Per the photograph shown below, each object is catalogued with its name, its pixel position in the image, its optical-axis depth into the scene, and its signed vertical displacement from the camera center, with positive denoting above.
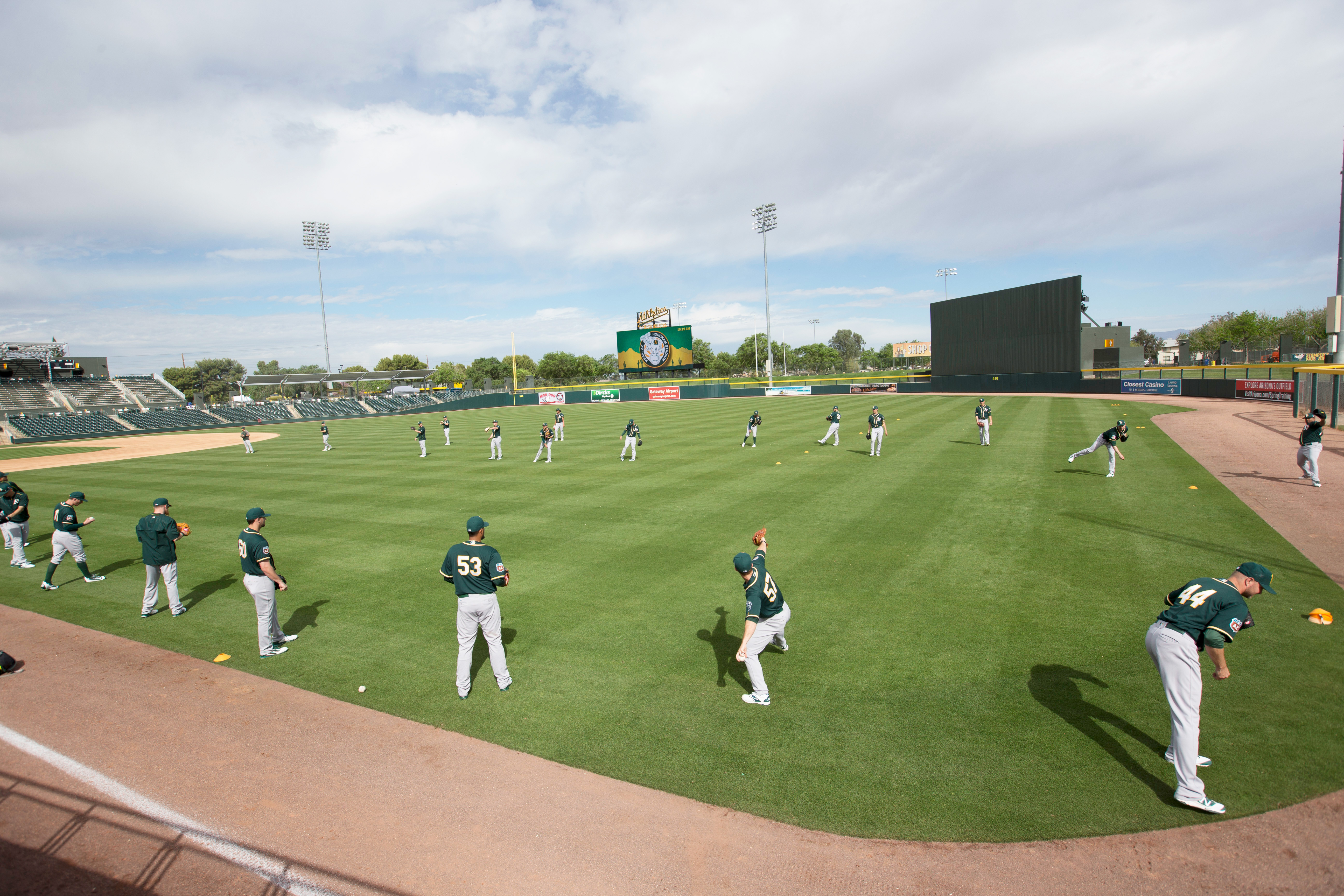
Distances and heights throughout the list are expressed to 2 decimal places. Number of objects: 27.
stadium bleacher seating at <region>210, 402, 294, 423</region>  66.38 -0.84
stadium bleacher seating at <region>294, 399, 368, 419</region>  74.00 -0.83
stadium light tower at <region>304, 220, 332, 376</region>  76.94 +20.94
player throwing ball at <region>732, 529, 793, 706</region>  6.38 -2.51
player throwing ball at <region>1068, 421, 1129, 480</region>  16.86 -1.84
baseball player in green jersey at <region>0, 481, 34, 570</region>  12.62 -2.18
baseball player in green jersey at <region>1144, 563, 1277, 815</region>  5.05 -2.33
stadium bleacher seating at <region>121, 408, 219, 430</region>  58.34 -1.05
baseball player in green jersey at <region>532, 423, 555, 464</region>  25.09 -1.84
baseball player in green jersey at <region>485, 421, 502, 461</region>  26.25 -1.94
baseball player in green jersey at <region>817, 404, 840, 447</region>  25.02 -1.52
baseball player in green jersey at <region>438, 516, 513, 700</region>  6.95 -2.11
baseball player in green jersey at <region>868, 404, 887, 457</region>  22.36 -1.85
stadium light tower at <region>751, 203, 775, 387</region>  78.44 +21.44
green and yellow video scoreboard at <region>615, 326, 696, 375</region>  88.31 +5.86
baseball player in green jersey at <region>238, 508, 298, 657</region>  8.04 -2.29
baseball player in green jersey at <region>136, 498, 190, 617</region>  9.66 -2.25
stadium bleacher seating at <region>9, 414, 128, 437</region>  52.62 -1.10
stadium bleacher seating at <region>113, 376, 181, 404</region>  74.12 +2.37
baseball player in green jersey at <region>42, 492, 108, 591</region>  11.08 -2.23
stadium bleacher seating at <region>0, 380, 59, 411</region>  59.50 +1.73
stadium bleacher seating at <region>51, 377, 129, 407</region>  66.19 +2.11
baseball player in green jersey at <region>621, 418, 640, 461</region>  24.14 -1.76
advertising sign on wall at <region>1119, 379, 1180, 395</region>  43.97 -1.25
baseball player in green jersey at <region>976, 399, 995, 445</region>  23.36 -1.66
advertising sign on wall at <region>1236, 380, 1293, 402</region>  36.06 -1.49
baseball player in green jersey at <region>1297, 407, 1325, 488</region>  14.38 -1.96
